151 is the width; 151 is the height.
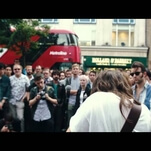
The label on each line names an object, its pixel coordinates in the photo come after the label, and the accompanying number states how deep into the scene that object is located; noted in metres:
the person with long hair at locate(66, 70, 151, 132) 1.77
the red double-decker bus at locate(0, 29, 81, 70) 13.71
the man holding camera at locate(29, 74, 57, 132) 4.69
